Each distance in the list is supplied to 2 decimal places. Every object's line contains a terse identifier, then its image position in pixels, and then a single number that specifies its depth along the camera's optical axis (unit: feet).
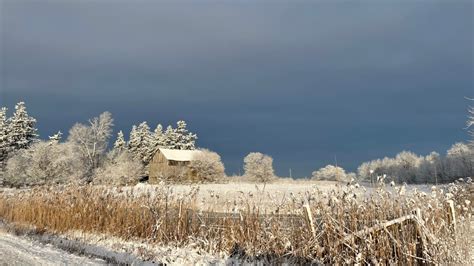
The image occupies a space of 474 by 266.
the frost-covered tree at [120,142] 222.30
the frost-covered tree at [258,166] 174.99
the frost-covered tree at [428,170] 128.23
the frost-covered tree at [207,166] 164.55
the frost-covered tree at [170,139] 232.32
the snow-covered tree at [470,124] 88.04
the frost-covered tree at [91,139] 189.89
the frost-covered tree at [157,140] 223.45
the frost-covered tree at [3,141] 193.98
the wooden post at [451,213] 20.17
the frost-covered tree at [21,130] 200.95
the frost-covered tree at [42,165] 159.94
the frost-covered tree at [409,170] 141.67
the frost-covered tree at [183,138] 236.43
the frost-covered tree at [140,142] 223.71
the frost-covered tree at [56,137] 195.47
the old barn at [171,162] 172.76
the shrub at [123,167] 156.76
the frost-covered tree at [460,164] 114.77
